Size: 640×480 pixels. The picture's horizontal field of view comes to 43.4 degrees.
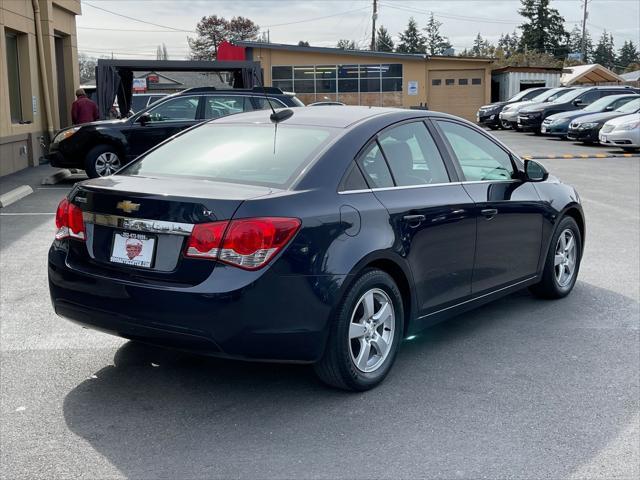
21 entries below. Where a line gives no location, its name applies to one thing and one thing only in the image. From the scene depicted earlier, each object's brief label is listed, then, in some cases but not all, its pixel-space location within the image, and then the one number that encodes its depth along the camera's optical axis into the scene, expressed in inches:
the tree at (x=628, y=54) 5876.0
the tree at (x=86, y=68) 3574.3
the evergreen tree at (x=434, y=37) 5064.0
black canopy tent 753.0
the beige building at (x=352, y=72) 1699.1
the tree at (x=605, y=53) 5265.8
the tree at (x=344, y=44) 4371.1
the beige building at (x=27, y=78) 657.4
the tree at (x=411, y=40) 4616.6
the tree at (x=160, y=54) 3718.3
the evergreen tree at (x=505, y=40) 6393.2
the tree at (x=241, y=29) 3452.3
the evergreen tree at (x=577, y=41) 5748.5
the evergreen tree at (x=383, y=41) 4788.4
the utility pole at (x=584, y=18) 3445.4
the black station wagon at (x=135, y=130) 573.9
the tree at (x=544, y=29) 3513.8
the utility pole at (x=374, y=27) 2428.0
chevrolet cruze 158.4
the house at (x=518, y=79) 1815.9
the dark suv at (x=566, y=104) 1164.5
